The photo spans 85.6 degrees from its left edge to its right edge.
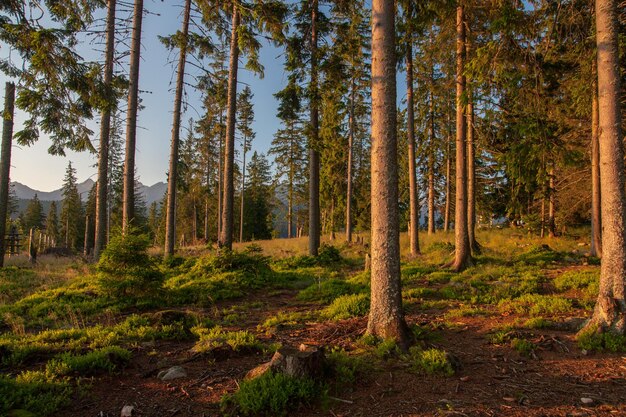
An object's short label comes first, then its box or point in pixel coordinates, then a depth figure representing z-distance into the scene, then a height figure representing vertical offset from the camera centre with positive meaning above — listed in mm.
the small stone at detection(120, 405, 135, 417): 3689 -2058
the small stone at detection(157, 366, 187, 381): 4598 -2053
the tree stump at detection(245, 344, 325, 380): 4051 -1680
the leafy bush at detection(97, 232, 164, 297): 8781 -1173
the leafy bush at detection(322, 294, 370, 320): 7402 -1826
